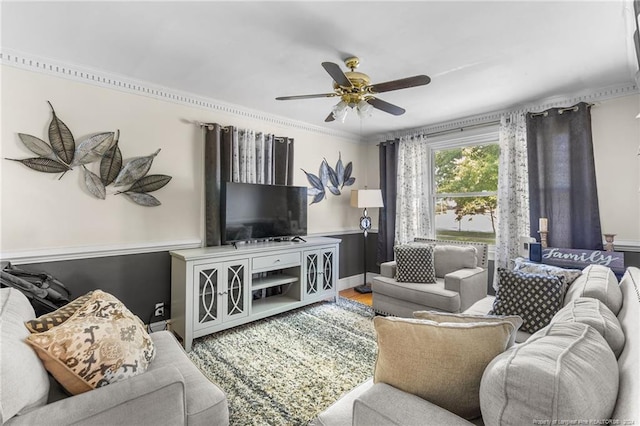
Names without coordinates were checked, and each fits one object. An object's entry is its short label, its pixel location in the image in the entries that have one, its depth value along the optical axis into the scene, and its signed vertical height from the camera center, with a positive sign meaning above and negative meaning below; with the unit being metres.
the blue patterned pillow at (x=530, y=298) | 1.98 -0.53
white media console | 2.76 -0.64
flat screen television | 3.22 +0.13
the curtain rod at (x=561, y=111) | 3.04 +1.15
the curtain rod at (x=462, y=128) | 3.74 +1.24
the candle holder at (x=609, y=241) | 2.82 -0.20
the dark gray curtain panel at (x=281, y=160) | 3.87 +0.81
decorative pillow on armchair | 3.27 -0.47
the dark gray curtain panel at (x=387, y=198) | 4.64 +0.37
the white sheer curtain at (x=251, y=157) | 3.42 +0.80
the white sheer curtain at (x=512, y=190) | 3.44 +0.36
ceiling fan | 2.01 +0.97
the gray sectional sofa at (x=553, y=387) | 0.71 -0.43
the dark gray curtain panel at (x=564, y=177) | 2.99 +0.46
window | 3.88 +0.41
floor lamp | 4.30 +0.33
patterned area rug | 1.94 -1.15
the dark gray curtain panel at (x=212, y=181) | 3.26 +0.46
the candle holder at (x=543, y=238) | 3.18 -0.19
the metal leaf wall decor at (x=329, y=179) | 4.39 +0.66
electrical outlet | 2.96 -0.86
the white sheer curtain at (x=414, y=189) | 4.39 +0.48
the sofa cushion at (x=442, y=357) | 0.95 -0.45
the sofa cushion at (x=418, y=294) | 2.86 -0.74
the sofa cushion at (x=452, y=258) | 3.37 -0.43
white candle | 3.16 -0.04
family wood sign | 2.72 -0.36
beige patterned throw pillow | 1.19 -0.53
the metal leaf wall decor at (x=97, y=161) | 2.40 +0.54
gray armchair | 2.92 -0.68
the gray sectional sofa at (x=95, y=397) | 0.98 -0.63
